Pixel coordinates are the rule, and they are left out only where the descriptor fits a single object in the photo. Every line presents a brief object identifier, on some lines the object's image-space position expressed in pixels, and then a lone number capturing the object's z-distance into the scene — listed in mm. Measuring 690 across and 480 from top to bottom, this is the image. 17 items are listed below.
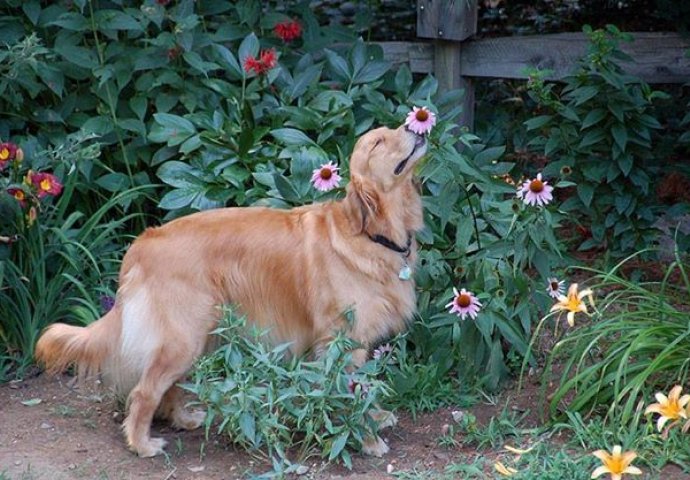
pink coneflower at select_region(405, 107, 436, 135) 9500
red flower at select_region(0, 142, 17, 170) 11273
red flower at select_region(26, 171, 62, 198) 11312
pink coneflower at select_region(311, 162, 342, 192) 10242
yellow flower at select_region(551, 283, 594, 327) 8984
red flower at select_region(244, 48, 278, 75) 12539
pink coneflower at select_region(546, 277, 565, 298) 10297
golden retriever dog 9766
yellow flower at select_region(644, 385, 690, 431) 8070
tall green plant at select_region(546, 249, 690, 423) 9141
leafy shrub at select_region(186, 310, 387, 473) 9102
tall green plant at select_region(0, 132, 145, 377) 11625
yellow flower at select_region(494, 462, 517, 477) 8406
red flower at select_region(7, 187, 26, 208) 11281
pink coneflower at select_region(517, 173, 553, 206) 9609
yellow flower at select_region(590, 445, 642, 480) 7754
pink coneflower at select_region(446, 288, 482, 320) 10000
